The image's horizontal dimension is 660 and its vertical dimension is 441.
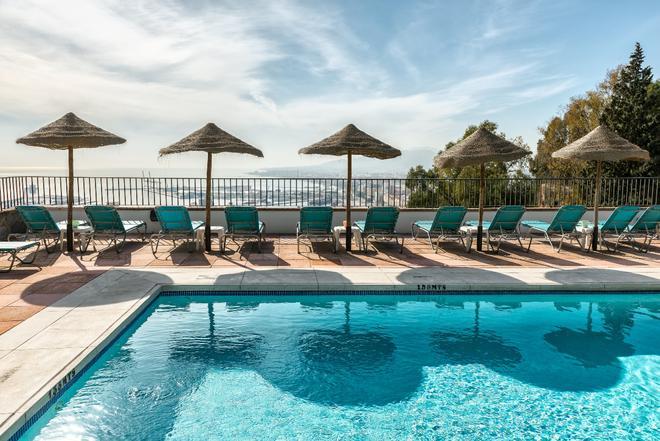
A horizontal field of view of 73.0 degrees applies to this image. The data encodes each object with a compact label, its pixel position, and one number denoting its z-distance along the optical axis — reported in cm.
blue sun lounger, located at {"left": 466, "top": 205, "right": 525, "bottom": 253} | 1000
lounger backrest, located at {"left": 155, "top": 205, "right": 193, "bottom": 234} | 938
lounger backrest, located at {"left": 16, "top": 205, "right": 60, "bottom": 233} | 943
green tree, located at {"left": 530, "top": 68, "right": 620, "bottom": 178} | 3309
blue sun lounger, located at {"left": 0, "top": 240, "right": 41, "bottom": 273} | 745
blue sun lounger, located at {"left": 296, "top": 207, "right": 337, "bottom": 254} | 996
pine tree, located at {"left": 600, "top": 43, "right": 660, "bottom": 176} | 2777
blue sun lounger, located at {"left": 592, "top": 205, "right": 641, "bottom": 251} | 1028
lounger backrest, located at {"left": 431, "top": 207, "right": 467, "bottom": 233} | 1002
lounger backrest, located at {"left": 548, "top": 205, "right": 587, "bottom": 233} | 1019
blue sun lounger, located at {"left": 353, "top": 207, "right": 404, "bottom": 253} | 994
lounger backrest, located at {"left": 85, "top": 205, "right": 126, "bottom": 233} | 944
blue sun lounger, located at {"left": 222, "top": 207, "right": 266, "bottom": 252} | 962
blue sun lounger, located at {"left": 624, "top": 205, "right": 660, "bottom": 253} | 1037
